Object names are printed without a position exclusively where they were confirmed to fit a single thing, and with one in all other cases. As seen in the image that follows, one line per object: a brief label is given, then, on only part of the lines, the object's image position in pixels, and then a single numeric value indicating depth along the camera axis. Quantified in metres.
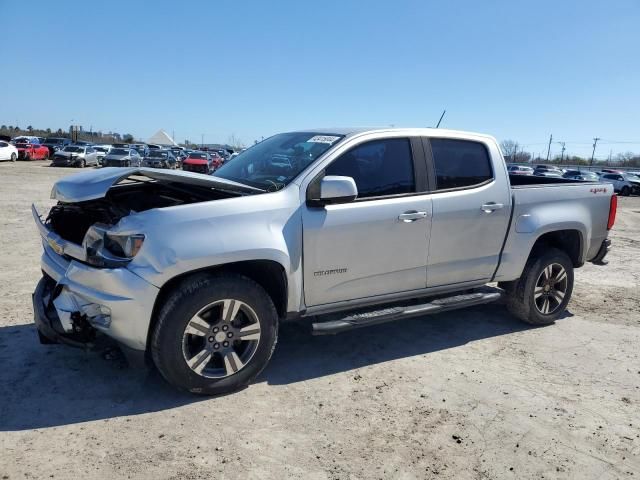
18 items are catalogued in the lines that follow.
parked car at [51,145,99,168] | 33.69
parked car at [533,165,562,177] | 39.19
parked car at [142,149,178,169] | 33.78
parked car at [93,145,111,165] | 37.01
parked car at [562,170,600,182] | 32.83
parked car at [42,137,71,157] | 43.49
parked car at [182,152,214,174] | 28.16
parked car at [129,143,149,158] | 38.21
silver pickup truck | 3.21
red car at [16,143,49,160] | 36.27
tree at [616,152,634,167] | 82.81
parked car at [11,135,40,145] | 39.12
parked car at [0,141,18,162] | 32.91
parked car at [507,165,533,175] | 40.16
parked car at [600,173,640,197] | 33.84
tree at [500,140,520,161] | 81.27
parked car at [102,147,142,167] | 32.22
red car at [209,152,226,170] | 33.08
